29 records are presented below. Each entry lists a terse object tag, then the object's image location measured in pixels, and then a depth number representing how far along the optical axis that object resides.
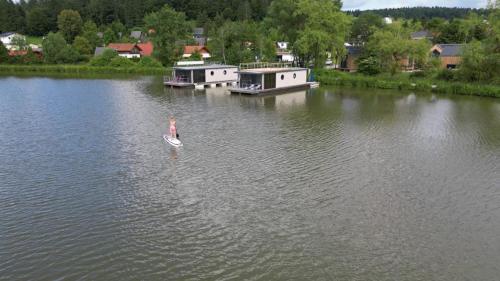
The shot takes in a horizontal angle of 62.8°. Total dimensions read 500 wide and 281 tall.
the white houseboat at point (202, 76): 48.84
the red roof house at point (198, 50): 82.59
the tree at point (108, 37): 99.88
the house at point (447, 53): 59.16
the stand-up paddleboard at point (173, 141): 23.04
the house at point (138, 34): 112.91
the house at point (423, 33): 90.99
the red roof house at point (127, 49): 88.12
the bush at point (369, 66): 53.15
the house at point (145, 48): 89.34
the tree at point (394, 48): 50.50
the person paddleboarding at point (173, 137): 23.12
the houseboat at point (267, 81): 42.50
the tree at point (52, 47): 76.31
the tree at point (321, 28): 53.46
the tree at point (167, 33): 71.62
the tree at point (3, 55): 76.62
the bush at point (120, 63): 71.12
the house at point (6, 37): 105.72
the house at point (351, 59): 61.28
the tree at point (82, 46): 85.06
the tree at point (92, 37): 91.94
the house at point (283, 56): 83.00
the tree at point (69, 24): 105.94
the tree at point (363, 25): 74.69
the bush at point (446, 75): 47.82
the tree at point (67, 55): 76.31
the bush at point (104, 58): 72.31
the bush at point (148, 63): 70.38
